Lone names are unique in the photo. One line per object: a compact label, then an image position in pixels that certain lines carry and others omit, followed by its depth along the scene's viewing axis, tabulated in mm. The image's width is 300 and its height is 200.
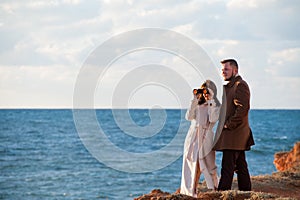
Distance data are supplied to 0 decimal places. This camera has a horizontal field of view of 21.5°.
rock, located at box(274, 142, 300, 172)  23498
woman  12941
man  12631
